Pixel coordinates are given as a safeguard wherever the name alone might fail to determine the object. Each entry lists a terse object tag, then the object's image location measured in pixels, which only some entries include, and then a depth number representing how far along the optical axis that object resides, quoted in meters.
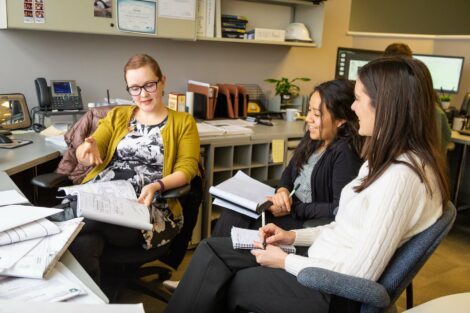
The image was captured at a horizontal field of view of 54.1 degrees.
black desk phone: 2.61
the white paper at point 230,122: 3.03
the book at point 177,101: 2.88
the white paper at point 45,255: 1.00
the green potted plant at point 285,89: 3.52
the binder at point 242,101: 3.31
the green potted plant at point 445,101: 3.81
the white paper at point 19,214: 1.18
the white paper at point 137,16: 2.63
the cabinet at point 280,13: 3.36
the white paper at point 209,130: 2.67
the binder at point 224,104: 3.24
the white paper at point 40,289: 0.93
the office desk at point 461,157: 3.27
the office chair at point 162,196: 1.87
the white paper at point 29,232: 1.13
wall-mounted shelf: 2.37
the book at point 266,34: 3.24
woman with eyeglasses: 1.98
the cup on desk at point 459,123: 3.65
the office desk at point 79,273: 0.98
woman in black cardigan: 1.94
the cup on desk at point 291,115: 3.46
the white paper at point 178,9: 2.74
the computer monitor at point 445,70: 3.80
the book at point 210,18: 3.00
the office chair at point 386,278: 1.19
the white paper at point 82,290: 0.94
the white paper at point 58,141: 2.25
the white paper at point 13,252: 1.02
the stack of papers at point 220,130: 2.69
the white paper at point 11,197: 1.43
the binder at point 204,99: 3.11
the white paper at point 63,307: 0.86
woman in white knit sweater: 1.25
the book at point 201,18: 2.96
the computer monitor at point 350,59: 3.68
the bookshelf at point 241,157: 2.73
